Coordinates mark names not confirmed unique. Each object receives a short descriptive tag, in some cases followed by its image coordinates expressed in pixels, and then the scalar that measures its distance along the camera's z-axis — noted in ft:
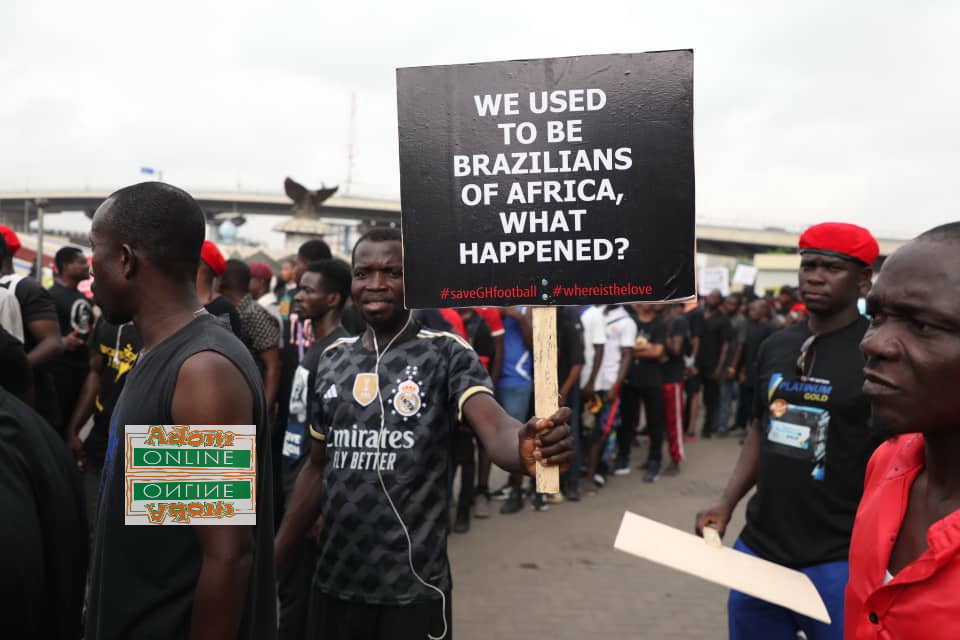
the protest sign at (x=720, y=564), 7.07
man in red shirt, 4.58
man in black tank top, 5.95
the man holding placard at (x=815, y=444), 9.27
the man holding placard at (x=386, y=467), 8.60
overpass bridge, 194.59
